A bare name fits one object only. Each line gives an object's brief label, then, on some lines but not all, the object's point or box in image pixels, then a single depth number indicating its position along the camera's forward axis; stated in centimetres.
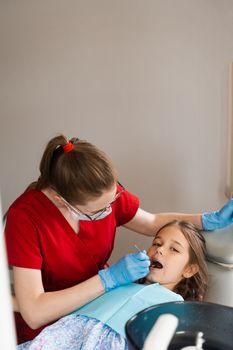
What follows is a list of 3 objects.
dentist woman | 133
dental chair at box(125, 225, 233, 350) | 56
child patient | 128
